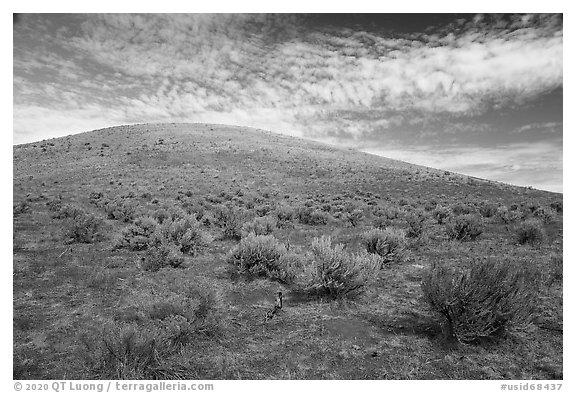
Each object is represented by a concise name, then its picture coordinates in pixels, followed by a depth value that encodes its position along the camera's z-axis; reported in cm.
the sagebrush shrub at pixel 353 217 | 1737
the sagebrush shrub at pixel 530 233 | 1148
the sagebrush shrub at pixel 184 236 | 1062
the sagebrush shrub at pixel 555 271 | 765
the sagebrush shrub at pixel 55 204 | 1882
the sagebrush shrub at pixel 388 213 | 1888
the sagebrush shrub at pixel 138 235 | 1113
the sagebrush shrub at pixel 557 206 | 2054
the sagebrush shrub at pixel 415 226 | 1322
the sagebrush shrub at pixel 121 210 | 1698
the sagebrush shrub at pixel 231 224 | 1303
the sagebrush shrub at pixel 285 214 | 1763
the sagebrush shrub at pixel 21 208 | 1729
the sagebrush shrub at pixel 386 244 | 977
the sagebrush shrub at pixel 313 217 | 1731
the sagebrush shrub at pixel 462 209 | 2009
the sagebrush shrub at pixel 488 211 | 1869
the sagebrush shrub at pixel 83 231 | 1176
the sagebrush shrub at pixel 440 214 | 1734
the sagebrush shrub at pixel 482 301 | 515
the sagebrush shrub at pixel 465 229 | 1261
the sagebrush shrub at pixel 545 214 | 1610
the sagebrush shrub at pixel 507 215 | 1623
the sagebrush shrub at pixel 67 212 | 1648
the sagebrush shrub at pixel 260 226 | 1282
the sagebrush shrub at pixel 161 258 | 898
